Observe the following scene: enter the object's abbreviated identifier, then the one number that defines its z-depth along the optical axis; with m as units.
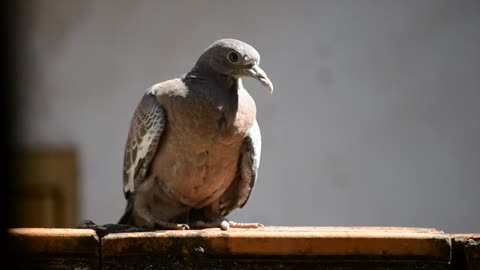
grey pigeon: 5.84
